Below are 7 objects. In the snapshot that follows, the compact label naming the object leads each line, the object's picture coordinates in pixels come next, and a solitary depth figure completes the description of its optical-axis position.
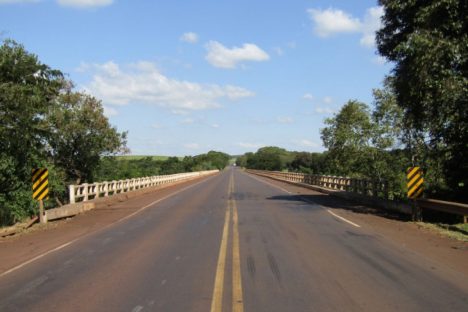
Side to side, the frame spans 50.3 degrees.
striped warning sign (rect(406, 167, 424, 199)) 17.38
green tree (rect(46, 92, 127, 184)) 39.84
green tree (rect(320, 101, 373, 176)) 45.00
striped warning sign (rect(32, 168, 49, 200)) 18.45
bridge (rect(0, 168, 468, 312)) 6.85
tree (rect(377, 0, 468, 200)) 15.84
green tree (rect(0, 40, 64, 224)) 18.34
